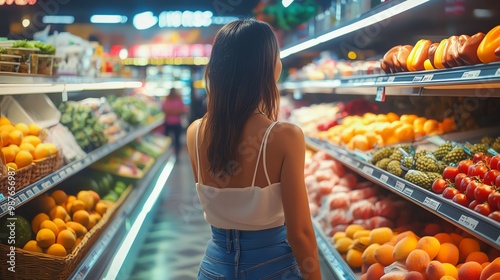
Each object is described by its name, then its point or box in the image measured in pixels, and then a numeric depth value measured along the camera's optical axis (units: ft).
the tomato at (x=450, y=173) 7.54
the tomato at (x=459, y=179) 7.12
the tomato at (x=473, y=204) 6.48
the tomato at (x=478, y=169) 6.97
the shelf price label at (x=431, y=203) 6.97
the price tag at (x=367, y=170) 9.86
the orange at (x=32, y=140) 10.50
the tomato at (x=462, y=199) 6.72
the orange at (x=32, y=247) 9.56
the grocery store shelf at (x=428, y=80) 5.92
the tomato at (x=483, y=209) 6.15
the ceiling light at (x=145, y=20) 44.14
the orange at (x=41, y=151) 10.19
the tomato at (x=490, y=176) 6.64
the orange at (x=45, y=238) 9.70
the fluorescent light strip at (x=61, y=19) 45.39
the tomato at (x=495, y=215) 5.79
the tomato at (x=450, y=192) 6.98
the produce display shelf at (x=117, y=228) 10.68
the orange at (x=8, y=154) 9.17
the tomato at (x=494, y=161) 6.91
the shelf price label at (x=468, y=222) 5.93
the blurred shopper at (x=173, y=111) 39.60
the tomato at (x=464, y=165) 7.45
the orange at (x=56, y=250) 9.70
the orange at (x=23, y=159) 9.38
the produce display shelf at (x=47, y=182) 7.95
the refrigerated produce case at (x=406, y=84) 6.29
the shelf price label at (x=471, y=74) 6.11
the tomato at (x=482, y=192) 6.38
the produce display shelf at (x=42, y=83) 9.13
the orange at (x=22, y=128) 10.95
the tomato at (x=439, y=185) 7.38
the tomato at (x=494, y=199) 6.06
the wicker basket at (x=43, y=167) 9.61
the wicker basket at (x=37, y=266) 8.93
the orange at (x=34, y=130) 11.24
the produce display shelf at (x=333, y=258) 9.85
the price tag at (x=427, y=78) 7.38
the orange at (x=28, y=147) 9.95
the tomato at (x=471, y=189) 6.62
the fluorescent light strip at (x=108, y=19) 45.57
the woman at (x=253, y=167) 5.99
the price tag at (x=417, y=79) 7.76
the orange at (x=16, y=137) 10.01
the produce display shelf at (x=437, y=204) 5.63
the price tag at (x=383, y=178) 8.95
